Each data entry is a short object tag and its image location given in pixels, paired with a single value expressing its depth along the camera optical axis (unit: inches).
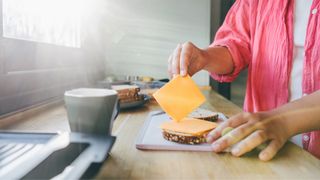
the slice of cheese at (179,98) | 28.9
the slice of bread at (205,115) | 34.0
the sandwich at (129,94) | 43.8
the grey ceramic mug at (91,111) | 22.2
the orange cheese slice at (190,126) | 26.7
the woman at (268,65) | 26.1
